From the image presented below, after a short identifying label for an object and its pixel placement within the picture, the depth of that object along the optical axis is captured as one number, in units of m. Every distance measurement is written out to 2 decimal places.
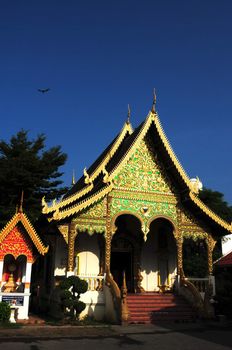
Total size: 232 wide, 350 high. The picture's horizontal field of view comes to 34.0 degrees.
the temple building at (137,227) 12.95
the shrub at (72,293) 11.24
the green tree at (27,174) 19.84
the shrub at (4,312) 10.52
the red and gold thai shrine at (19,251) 11.54
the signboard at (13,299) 11.45
